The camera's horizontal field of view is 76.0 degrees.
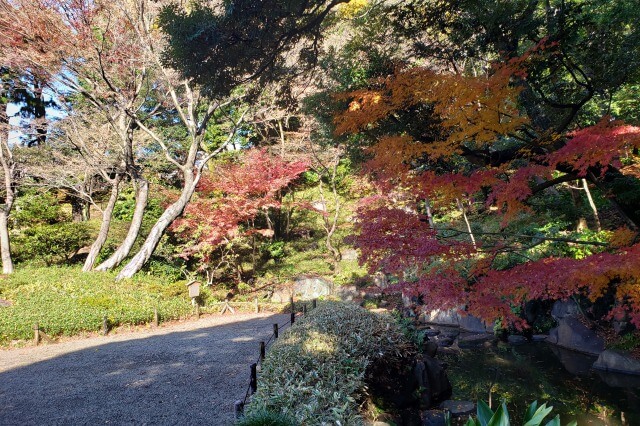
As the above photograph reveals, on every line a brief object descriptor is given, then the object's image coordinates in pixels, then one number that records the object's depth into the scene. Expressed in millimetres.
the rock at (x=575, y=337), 8047
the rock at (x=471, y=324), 10234
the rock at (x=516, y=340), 9093
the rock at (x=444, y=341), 9299
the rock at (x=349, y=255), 16531
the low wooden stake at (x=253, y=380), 4480
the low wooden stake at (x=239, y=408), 3911
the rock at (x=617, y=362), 6938
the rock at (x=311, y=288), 14344
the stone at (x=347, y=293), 13964
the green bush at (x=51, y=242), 13902
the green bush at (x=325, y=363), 3621
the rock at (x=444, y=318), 11112
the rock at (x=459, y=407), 5749
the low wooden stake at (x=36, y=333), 8594
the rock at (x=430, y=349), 6957
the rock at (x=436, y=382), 6145
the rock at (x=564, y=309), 8633
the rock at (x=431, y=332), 9908
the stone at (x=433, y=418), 5484
